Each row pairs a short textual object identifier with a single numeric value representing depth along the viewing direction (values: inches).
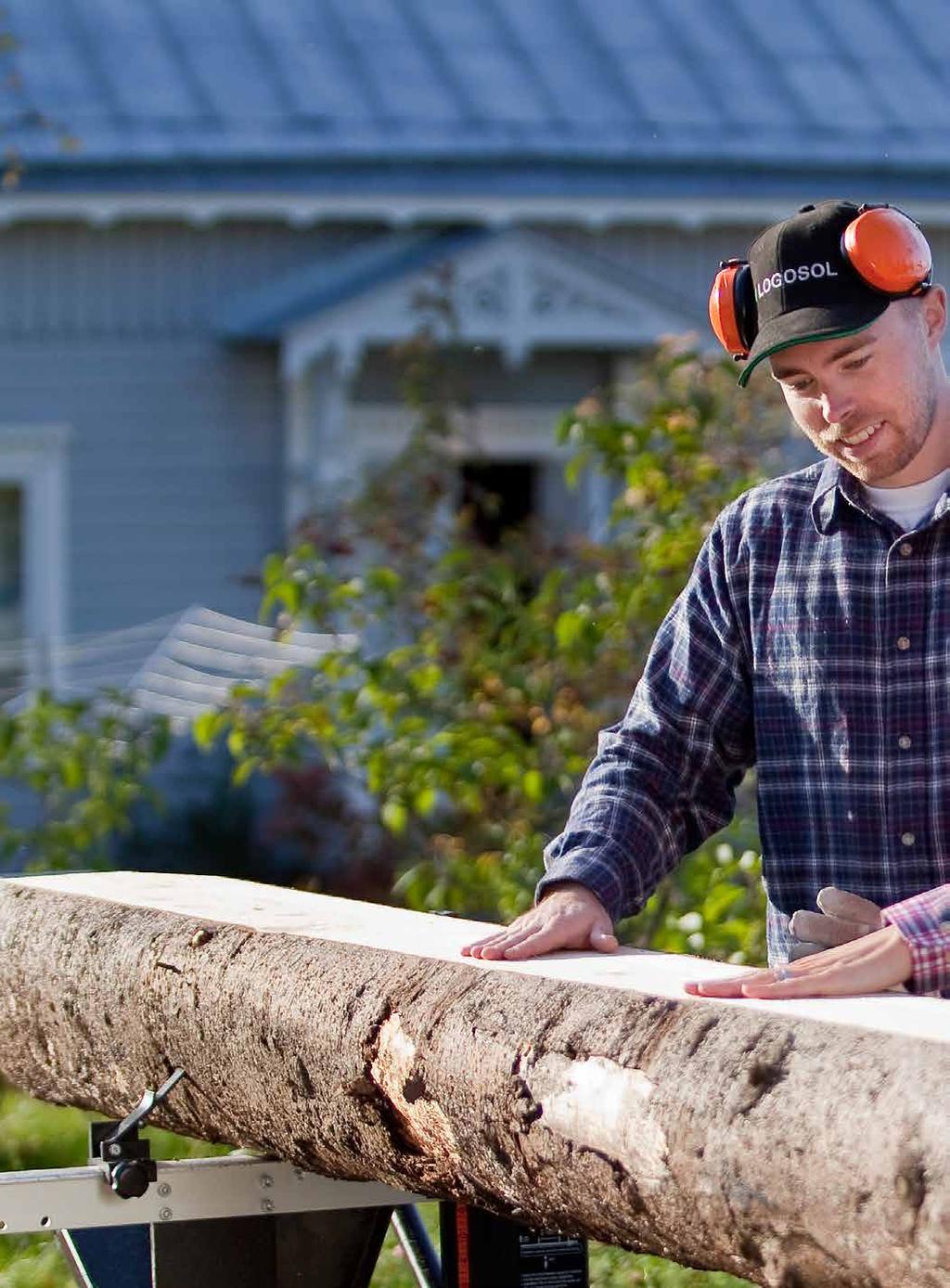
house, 844.6
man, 217.1
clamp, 219.9
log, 163.7
